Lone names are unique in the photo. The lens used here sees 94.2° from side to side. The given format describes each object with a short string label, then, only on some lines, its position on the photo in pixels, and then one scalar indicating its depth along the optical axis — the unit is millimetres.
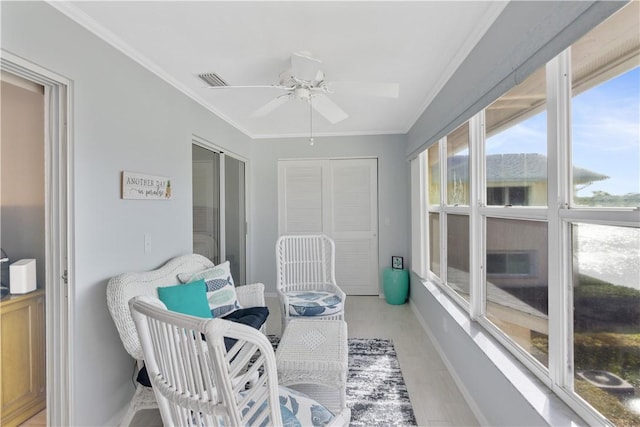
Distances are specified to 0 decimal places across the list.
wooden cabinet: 1592
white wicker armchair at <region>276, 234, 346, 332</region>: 3246
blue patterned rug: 1928
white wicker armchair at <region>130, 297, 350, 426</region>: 791
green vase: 4117
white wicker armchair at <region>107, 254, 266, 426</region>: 1700
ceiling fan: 1906
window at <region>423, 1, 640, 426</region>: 1007
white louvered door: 4562
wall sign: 1992
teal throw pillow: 1988
